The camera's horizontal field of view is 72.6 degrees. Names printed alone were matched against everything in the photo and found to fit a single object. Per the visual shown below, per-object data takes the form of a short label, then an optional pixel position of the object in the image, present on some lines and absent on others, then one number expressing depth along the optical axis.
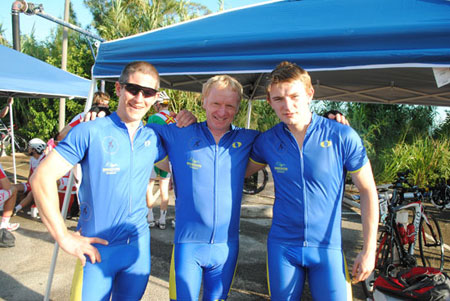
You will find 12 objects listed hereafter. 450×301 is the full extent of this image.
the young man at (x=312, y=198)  1.80
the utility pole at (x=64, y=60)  11.26
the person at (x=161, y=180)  4.70
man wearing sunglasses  1.74
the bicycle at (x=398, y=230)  3.53
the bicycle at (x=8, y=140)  11.86
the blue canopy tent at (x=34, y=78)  5.69
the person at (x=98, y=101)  4.52
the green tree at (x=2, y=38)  16.50
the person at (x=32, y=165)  5.64
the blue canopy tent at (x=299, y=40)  1.88
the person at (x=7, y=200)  4.63
